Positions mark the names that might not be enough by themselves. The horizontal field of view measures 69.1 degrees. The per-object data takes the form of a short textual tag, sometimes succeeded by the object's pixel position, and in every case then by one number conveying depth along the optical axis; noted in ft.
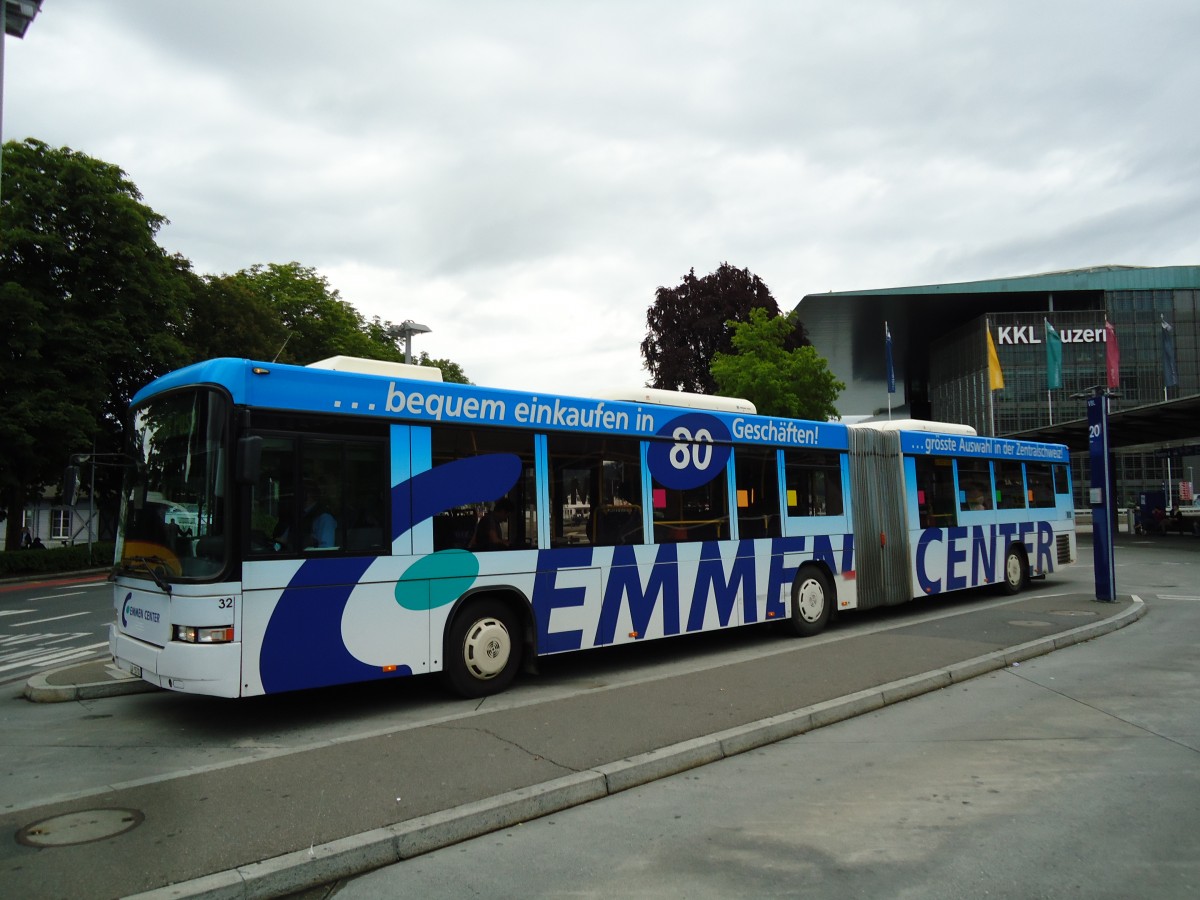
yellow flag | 136.07
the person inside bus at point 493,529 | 26.73
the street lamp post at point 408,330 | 70.79
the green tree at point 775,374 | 103.50
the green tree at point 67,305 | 80.59
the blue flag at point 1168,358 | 145.18
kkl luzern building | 236.43
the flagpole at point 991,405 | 237.41
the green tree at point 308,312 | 133.49
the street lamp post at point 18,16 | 44.27
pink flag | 142.20
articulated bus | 22.22
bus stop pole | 47.93
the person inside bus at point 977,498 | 49.52
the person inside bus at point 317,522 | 23.30
